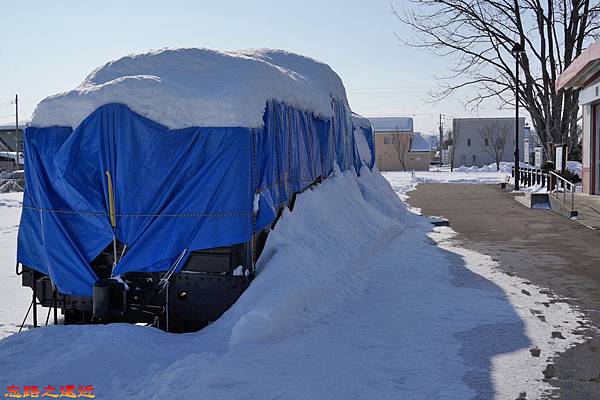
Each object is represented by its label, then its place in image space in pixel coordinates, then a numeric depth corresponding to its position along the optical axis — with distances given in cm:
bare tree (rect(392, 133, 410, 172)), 7456
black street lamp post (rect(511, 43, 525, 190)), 2822
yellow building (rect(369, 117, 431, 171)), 7620
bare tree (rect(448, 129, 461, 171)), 8259
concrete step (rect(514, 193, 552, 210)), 2033
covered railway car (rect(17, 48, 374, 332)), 644
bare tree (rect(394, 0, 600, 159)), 2914
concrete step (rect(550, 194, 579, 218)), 1664
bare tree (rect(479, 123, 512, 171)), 7865
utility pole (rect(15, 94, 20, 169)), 6235
